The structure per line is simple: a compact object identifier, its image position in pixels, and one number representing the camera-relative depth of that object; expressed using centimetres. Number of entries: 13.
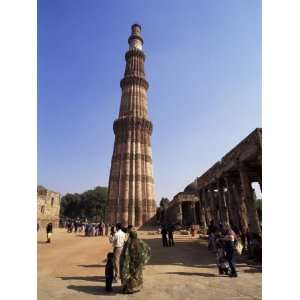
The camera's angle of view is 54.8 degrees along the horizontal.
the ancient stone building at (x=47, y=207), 4109
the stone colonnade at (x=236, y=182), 1427
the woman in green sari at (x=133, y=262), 693
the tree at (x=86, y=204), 8456
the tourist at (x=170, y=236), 1827
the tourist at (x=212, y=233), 1441
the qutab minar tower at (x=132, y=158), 4609
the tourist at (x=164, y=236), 1823
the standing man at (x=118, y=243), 833
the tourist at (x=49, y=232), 2062
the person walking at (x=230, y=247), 863
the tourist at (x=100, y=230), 3175
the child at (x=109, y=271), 714
